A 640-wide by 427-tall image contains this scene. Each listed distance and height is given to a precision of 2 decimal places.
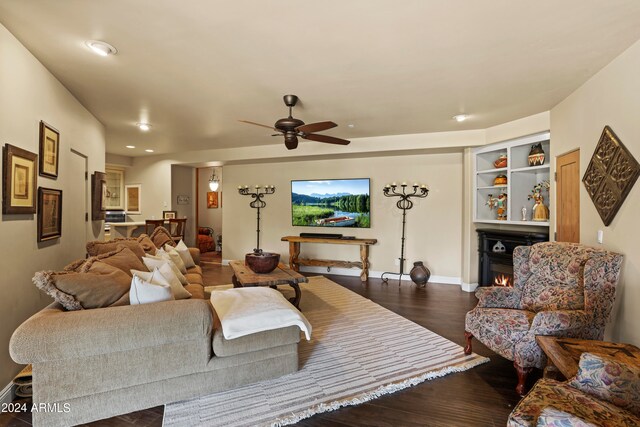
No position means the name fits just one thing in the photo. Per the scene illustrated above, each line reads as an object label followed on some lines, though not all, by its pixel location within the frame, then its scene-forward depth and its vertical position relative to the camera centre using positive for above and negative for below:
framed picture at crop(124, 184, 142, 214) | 7.59 +0.29
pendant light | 8.82 +0.77
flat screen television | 6.13 +0.19
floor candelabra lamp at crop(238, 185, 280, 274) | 3.76 -0.61
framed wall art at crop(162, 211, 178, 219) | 7.49 -0.08
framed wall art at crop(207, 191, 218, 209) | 10.16 +0.36
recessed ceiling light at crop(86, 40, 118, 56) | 2.36 +1.27
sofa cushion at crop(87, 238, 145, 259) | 3.05 -0.37
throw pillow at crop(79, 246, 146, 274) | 2.62 -0.43
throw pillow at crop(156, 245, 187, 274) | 3.78 -0.57
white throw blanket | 2.17 -0.76
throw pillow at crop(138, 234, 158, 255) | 3.76 -0.42
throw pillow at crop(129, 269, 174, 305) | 2.15 -0.58
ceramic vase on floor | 5.28 -1.05
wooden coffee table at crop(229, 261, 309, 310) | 3.47 -0.76
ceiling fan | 3.24 +0.90
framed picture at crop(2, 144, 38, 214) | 2.19 +0.22
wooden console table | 5.79 -0.85
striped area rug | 2.00 -1.28
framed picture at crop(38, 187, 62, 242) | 2.71 -0.04
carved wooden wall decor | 2.41 +0.33
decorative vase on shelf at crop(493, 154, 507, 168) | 4.76 +0.80
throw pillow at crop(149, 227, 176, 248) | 4.56 -0.41
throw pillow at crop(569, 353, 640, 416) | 1.34 -0.74
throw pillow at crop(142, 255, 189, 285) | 3.19 -0.55
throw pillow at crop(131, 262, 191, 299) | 2.73 -0.64
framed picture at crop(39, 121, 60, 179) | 2.76 +0.56
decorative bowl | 3.75 -0.61
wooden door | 3.24 +0.19
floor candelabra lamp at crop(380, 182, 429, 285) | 5.74 +0.33
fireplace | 4.40 -0.60
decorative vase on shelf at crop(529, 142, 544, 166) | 4.17 +0.79
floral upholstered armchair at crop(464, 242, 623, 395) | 2.19 -0.71
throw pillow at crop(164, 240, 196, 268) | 4.38 -0.62
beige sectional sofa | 1.77 -0.92
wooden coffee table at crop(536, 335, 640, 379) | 1.72 -0.82
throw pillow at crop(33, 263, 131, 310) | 1.92 -0.51
